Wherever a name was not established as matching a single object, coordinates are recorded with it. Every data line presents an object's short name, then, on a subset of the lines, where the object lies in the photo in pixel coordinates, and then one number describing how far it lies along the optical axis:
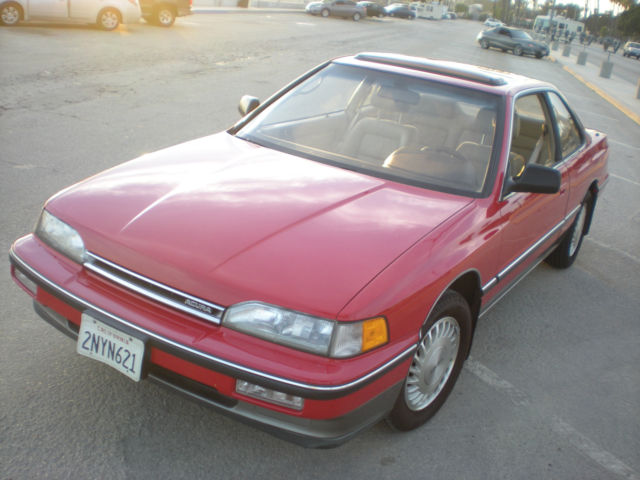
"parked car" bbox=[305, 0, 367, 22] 44.53
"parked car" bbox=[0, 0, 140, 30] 16.22
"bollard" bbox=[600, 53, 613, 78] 27.98
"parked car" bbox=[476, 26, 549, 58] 36.28
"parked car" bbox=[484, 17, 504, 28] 82.16
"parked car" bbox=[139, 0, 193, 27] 21.53
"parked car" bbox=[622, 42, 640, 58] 63.16
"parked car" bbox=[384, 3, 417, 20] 66.44
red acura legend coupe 2.41
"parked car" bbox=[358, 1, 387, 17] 52.00
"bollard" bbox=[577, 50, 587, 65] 34.12
